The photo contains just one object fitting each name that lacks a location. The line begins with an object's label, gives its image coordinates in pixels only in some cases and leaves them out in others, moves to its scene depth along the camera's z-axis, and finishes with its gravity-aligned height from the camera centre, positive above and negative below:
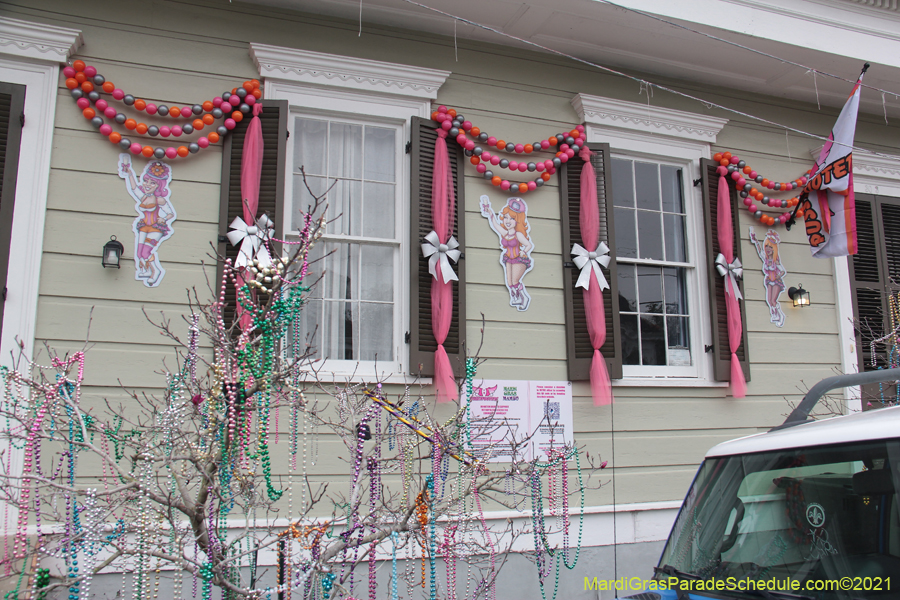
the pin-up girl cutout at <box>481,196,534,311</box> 5.46 +1.50
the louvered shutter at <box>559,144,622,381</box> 5.49 +1.23
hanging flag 5.52 +1.94
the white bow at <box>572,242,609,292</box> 5.55 +1.36
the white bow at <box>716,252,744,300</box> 5.96 +1.38
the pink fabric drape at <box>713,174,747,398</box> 5.85 +1.10
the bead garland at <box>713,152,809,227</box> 6.24 +2.27
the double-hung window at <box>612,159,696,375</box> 5.92 +1.44
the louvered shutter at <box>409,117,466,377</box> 5.03 +1.25
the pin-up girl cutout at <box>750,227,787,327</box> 6.30 +1.45
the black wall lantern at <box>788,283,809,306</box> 6.30 +1.20
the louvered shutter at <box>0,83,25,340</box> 4.37 +1.86
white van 2.06 -0.32
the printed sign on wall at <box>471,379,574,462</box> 5.11 +0.08
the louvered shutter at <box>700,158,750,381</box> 5.88 +1.22
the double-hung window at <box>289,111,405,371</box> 5.07 +1.49
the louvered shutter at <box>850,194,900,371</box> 6.63 +1.57
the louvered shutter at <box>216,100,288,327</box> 4.83 +1.88
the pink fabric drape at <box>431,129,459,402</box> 4.95 +1.04
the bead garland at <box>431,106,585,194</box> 5.42 +2.31
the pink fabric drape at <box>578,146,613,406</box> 5.40 +1.06
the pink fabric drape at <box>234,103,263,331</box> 4.81 +1.89
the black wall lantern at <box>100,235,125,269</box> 4.46 +1.15
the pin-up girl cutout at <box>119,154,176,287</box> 4.63 +1.48
